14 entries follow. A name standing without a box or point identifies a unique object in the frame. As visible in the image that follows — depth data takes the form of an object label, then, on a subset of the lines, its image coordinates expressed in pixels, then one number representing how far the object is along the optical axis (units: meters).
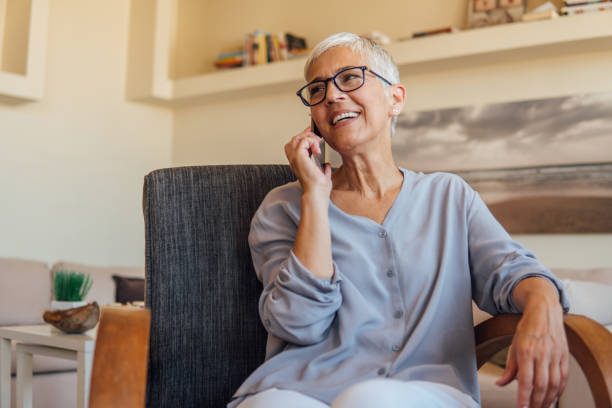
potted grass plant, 2.90
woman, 1.25
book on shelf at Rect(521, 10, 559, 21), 3.73
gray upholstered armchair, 1.44
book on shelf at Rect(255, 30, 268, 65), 4.86
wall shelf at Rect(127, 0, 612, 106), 3.68
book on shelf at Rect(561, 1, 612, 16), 3.58
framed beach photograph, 3.76
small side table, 2.41
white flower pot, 2.84
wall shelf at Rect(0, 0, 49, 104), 4.32
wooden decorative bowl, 2.58
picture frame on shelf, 4.03
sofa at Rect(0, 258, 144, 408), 3.42
